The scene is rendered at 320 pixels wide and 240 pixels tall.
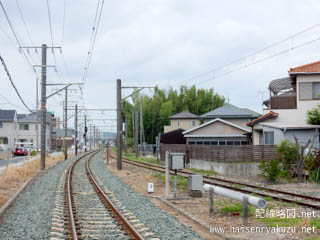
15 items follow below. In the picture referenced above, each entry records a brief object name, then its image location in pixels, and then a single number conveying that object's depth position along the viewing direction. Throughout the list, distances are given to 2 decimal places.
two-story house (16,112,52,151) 72.17
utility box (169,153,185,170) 13.09
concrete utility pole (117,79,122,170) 28.25
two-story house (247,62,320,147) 24.77
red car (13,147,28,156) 57.84
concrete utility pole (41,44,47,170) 26.48
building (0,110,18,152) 63.19
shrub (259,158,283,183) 19.66
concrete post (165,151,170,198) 13.66
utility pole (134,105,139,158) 47.04
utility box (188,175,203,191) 13.17
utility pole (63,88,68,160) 43.48
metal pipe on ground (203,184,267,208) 8.38
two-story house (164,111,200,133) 61.31
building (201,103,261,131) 49.50
